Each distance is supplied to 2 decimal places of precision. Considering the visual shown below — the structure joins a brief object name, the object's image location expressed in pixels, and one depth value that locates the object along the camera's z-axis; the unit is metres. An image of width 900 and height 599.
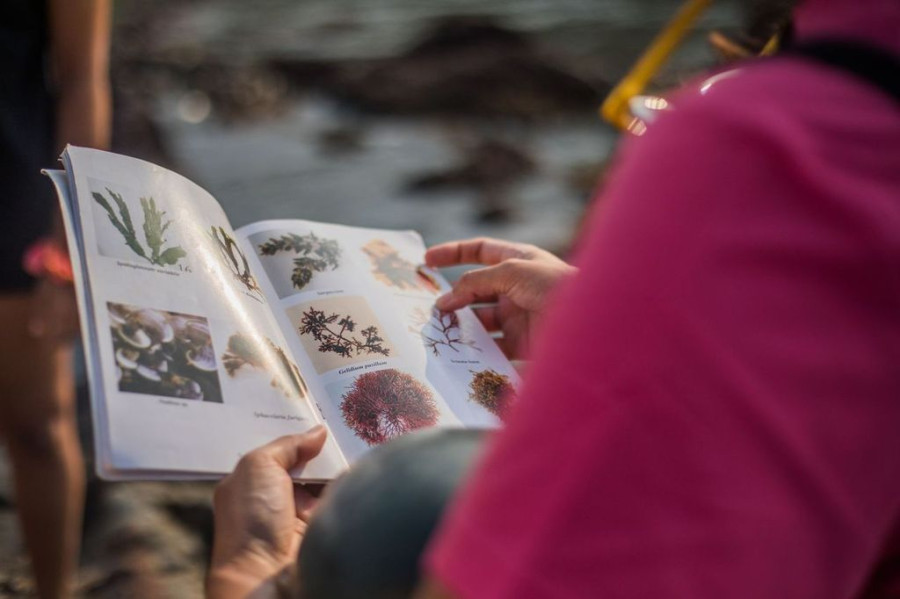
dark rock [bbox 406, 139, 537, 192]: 4.02
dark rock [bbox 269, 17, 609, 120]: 5.04
